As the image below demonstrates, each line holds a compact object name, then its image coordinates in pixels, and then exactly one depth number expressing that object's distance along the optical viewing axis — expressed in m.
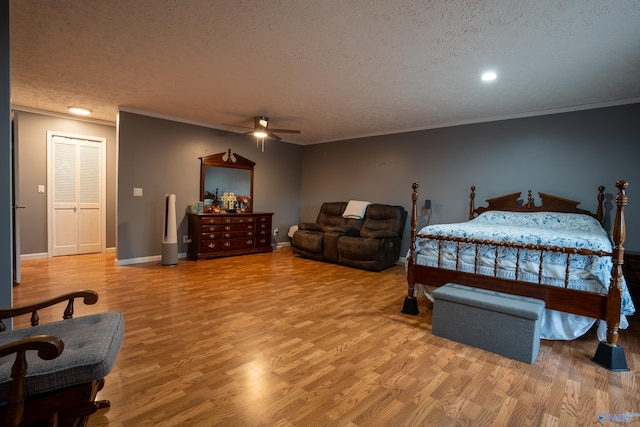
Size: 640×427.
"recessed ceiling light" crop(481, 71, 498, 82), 3.11
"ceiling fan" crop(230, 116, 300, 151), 4.87
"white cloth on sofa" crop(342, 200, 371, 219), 6.01
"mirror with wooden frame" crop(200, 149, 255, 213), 5.91
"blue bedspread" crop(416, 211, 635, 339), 2.45
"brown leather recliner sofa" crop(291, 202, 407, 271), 5.03
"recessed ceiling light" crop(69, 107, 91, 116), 4.94
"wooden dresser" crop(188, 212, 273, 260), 5.48
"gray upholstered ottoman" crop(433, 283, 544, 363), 2.30
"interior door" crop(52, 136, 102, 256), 5.43
